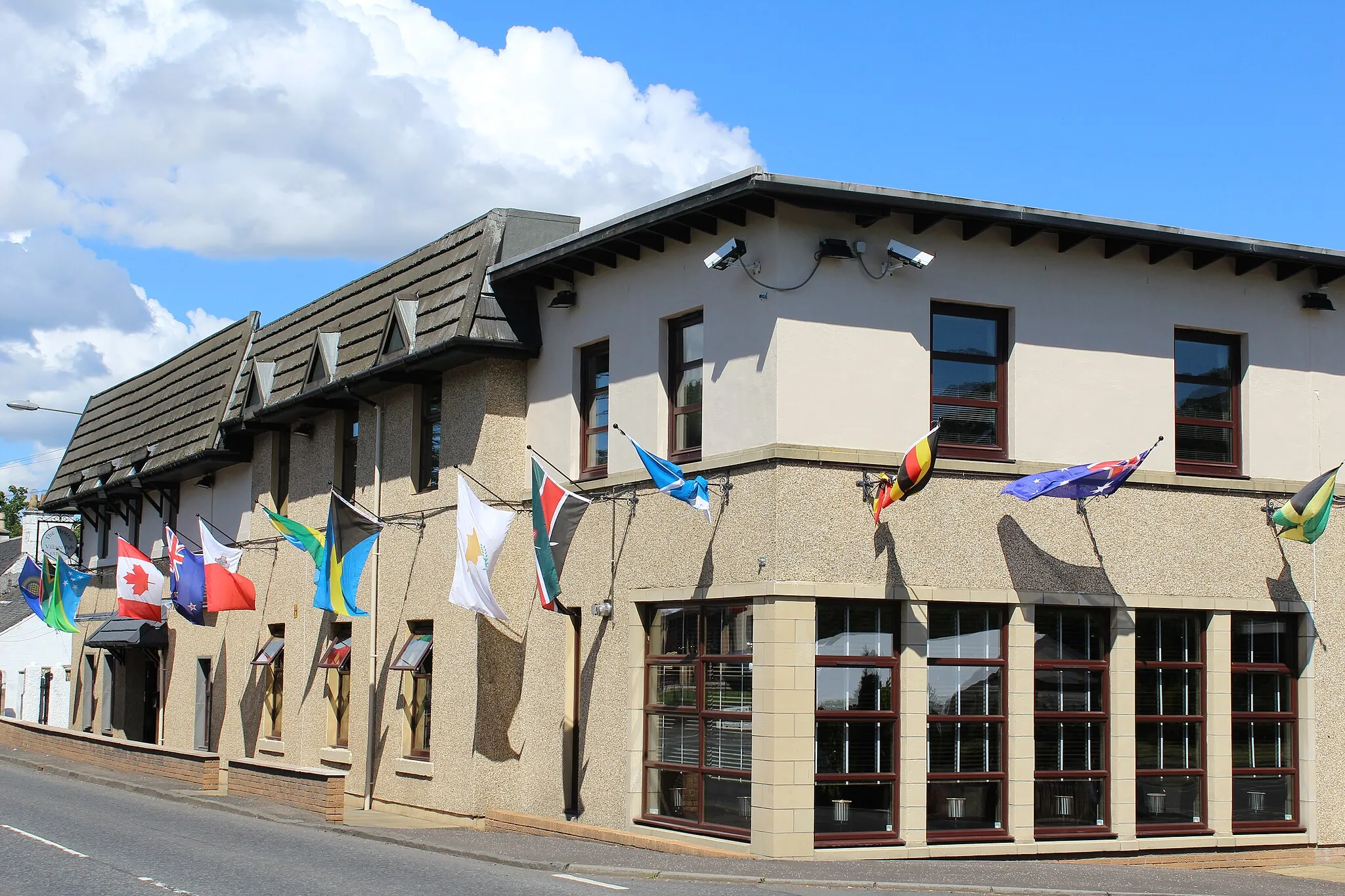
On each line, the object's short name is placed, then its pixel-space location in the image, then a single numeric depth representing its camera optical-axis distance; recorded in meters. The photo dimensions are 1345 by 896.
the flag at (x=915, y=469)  14.39
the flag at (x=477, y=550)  17.88
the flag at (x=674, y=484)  15.34
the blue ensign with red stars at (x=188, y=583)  25.88
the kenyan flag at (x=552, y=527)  16.92
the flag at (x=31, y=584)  34.91
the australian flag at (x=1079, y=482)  15.27
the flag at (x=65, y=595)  33.00
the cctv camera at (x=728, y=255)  15.52
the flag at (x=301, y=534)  21.41
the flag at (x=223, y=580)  25.33
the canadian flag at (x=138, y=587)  28.36
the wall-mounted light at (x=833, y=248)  15.59
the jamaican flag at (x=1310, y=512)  16.70
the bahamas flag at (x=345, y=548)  20.39
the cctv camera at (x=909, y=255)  15.46
